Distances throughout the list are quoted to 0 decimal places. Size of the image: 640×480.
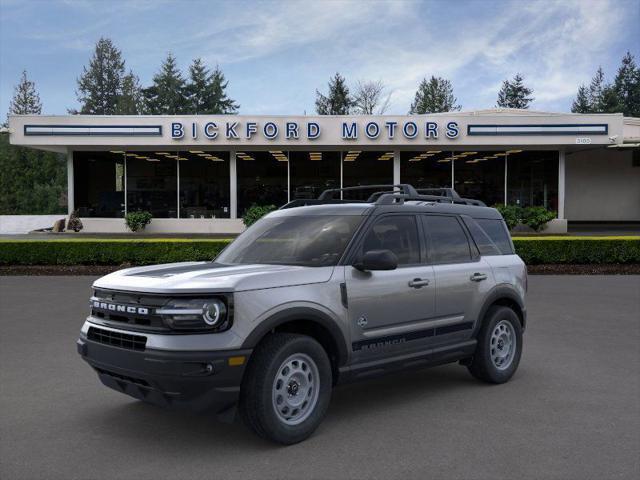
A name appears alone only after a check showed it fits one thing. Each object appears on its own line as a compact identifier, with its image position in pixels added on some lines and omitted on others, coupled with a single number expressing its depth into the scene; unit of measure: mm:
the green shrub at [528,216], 26406
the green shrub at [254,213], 23964
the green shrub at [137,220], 27794
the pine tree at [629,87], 80000
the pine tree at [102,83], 82875
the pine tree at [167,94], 75062
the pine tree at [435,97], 78688
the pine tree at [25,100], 77688
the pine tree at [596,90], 82344
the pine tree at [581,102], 83019
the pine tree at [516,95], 82688
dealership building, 27328
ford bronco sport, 4219
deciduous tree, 73750
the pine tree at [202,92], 75625
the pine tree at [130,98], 76375
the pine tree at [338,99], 74938
